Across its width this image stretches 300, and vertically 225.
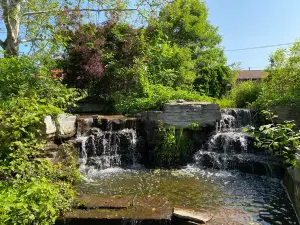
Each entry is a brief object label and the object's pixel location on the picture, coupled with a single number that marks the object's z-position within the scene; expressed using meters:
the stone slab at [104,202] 3.88
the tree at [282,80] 7.66
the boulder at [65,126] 5.58
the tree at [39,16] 7.49
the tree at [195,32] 17.56
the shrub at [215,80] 14.75
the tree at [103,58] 9.29
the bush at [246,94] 11.62
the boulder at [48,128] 4.73
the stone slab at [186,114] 7.37
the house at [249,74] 32.38
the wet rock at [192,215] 3.60
